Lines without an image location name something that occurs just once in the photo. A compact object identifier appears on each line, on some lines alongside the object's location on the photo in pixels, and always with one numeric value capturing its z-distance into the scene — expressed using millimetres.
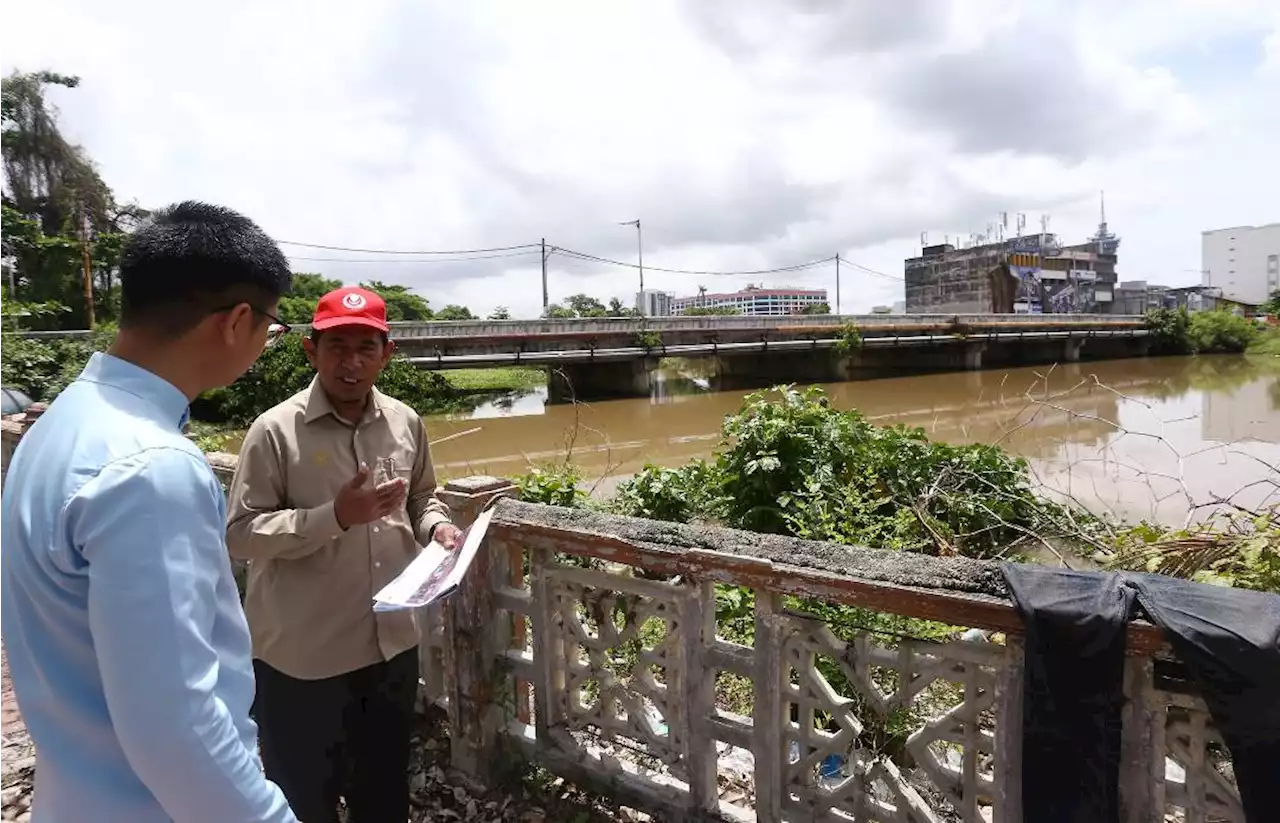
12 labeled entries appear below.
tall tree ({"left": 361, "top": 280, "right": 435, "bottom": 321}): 51469
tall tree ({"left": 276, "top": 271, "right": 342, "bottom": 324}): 28839
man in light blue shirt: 841
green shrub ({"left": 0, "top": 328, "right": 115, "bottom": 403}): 11148
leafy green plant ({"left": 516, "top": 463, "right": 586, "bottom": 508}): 3809
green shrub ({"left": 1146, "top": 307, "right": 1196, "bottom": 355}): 33906
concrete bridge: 19406
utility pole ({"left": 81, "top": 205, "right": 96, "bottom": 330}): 21781
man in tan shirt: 1761
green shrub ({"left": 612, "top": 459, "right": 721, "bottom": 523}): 5164
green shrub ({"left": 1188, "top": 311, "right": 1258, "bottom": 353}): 33938
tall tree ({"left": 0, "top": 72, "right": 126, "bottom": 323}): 22797
